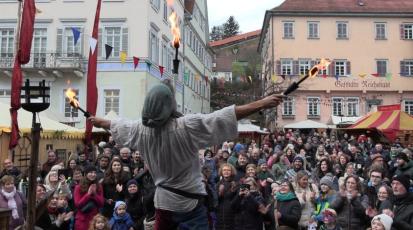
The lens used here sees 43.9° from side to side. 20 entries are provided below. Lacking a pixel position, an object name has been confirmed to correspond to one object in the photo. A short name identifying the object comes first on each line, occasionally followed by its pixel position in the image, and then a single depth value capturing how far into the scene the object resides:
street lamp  4.42
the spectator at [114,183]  8.32
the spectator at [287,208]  7.46
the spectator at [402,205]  6.36
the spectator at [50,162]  11.16
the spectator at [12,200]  7.23
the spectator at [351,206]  7.09
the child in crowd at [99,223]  6.75
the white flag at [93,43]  14.44
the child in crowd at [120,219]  7.45
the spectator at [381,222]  6.10
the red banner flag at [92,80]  13.83
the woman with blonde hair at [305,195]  7.80
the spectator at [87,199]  7.77
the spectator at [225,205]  7.52
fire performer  3.55
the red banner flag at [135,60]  24.44
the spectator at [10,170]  10.03
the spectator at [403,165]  9.91
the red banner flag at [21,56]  12.33
